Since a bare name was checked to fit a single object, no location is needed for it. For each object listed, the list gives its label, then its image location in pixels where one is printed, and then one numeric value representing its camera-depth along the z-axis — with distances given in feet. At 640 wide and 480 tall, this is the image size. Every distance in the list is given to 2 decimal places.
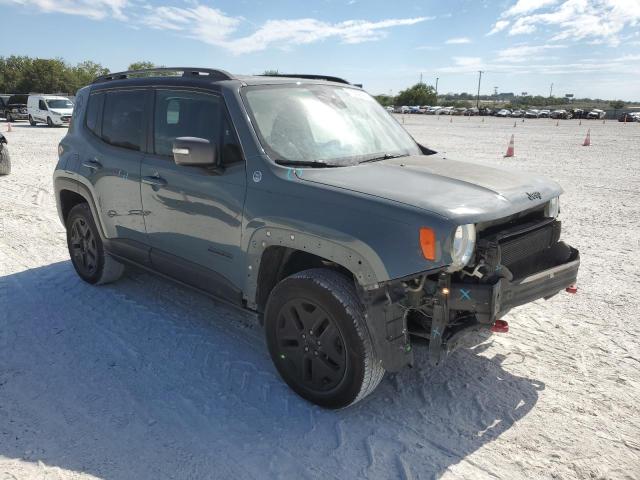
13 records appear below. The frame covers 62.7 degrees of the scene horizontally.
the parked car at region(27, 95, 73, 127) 94.27
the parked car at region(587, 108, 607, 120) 212.64
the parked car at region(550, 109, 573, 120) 217.97
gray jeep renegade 9.39
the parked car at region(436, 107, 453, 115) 263.29
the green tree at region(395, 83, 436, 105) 375.66
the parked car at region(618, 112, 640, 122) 182.60
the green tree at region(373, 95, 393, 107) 362.70
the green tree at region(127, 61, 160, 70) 267.68
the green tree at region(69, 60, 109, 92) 241.45
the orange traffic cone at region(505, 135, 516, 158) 54.54
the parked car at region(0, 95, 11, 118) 115.44
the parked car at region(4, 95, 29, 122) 111.65
